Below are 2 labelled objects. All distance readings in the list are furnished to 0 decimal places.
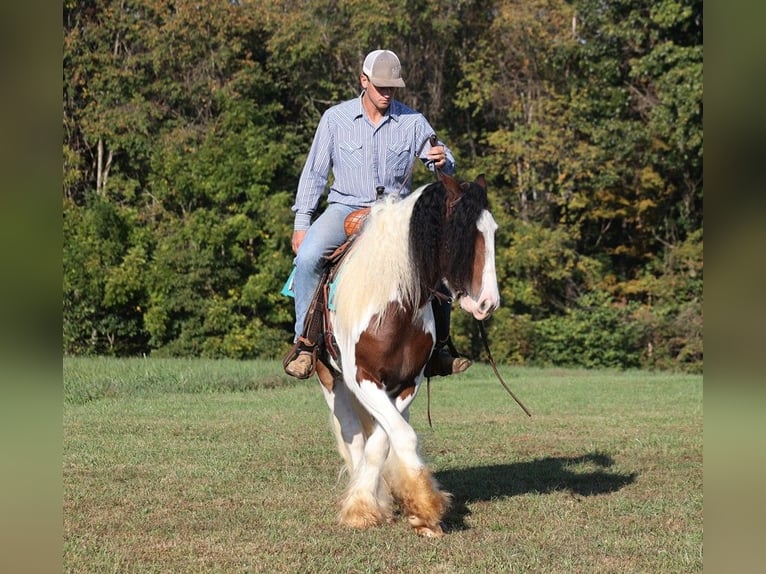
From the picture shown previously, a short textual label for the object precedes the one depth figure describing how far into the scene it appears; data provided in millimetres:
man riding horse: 14039
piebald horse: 12055
